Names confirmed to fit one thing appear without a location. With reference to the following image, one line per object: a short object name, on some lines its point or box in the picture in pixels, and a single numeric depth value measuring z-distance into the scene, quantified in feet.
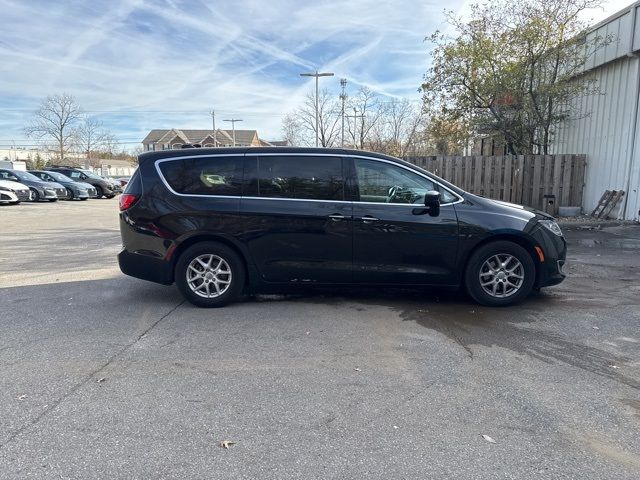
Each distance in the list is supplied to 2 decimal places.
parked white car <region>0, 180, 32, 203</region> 64.64
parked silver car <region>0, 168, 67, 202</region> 73.72
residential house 273.75
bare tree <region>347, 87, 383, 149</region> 116.88
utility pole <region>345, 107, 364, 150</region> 116.16
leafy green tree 40.63
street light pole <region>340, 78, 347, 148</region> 113.08
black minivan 17.48
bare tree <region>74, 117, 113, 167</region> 189.00
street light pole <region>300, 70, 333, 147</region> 88.74
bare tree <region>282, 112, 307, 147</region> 137.62
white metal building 36.78
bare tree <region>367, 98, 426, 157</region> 113.50
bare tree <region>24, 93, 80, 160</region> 176.55
